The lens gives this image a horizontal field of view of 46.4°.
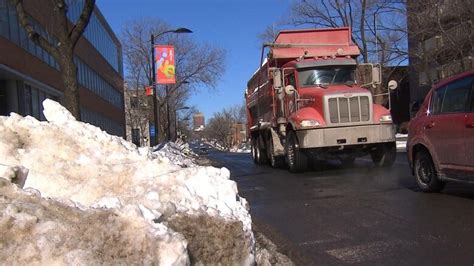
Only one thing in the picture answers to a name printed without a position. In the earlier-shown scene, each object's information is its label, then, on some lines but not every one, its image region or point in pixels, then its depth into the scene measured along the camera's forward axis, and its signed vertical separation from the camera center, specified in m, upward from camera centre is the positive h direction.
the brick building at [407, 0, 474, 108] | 22.22 +4.47
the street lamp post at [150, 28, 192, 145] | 30.73 +5.87
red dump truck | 13.78 +0.97
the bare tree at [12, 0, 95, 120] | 12.17 +2.52
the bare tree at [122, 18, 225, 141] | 46.12 +7.04
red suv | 8.08 -0.03
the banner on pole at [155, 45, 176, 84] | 29.66 +4.65
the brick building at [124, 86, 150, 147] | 58.72 +4.81
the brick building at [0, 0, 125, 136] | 22.28 +4.61
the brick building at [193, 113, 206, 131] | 163.88 +8.02
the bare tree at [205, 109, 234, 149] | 130.77 +4.83
